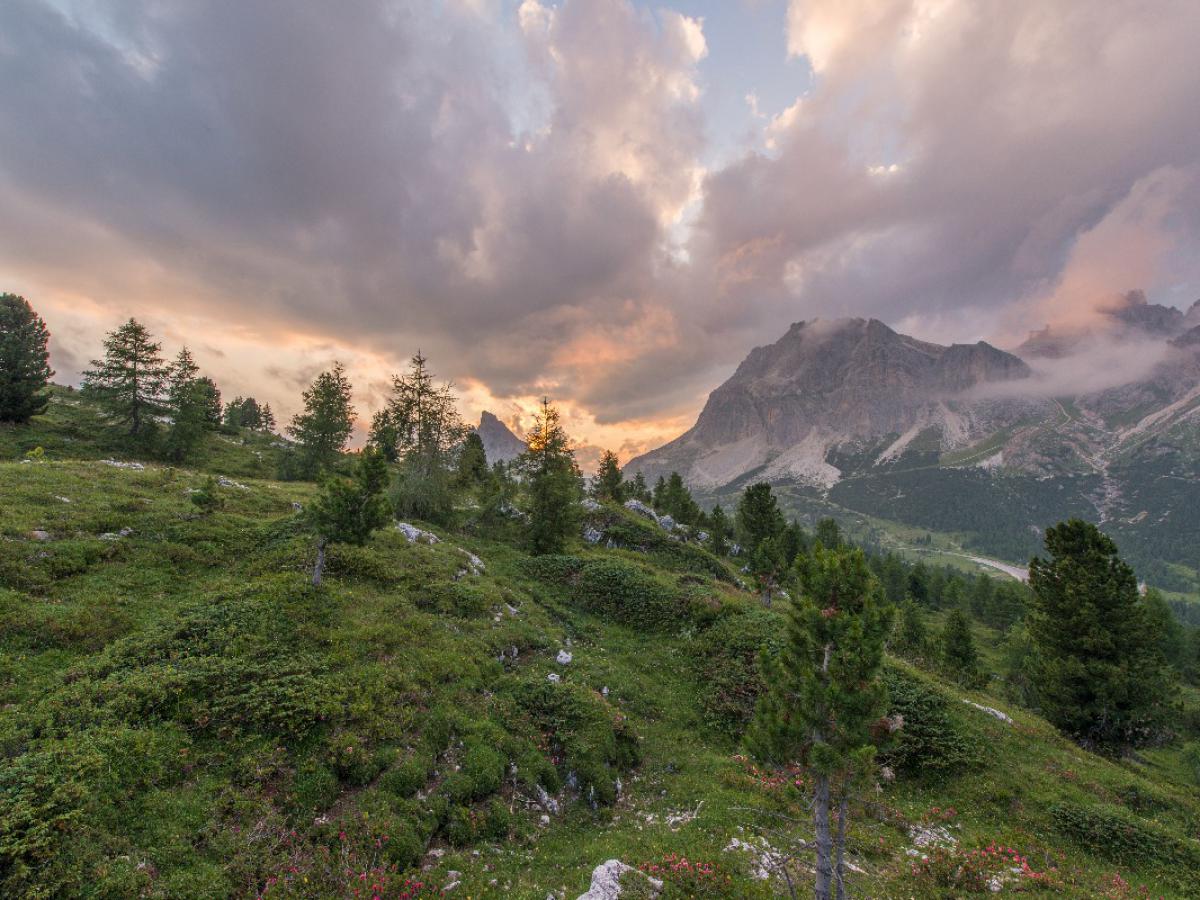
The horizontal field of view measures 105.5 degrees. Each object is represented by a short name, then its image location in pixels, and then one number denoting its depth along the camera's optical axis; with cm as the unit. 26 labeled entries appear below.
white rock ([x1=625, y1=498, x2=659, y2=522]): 7172
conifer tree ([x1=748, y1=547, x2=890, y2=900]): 1091
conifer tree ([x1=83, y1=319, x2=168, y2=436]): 4866
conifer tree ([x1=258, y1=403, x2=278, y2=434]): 11062
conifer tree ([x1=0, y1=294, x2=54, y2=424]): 4494
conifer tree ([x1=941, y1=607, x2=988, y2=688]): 4719
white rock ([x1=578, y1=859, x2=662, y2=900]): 1097
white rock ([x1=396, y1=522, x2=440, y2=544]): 3447
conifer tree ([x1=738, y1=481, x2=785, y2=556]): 6016
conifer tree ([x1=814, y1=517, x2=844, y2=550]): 9781
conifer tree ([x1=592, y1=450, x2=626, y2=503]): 8150
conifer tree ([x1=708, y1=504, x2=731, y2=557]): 8356
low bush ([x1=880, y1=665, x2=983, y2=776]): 2014
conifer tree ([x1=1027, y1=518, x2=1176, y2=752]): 2723
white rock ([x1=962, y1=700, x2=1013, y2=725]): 2338
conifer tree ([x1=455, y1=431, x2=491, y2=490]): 5059
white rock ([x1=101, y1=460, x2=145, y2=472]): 3748
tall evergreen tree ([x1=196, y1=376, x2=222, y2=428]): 5583
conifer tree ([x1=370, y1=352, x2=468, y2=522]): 4409
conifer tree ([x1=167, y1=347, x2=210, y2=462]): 5103
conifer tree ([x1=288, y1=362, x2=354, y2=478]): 5647
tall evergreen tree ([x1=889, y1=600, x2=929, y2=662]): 5216
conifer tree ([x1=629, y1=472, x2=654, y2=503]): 10727
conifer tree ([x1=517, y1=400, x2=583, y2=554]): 4197
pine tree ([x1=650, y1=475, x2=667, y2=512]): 10509
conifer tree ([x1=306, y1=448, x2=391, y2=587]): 2306
